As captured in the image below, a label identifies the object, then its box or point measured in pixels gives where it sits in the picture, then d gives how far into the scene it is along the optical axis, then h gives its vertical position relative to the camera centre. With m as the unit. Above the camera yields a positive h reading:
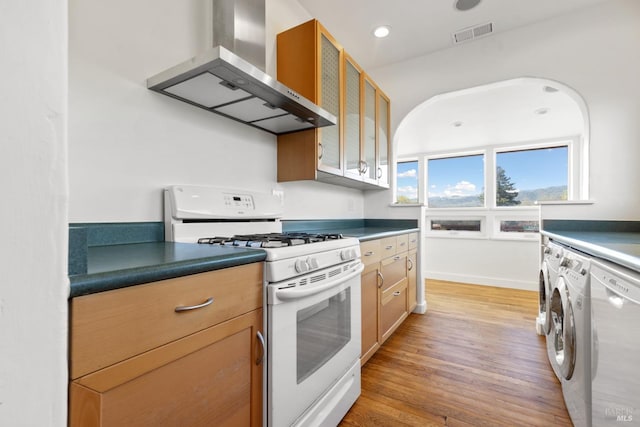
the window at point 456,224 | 4.57 -0.18
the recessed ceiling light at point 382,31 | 2.56 +1.66
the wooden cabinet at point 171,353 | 0.61 -0.36
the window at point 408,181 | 5.12 +0.60
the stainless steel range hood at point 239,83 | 1.18 +0.58
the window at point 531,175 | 4.30 +0.59
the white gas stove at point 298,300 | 1.06 -0.37
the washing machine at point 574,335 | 1.13 -0.55
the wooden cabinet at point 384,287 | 1.87 -0.57
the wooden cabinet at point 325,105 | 1.92 +0.82
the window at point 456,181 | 4.67 +0.54
